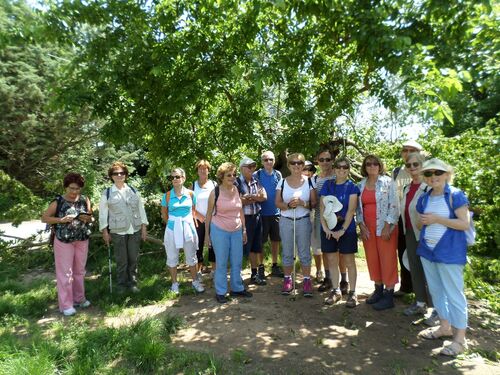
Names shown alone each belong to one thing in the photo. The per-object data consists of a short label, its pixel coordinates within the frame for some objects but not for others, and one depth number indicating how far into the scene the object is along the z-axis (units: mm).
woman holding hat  4730
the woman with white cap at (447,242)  3582
